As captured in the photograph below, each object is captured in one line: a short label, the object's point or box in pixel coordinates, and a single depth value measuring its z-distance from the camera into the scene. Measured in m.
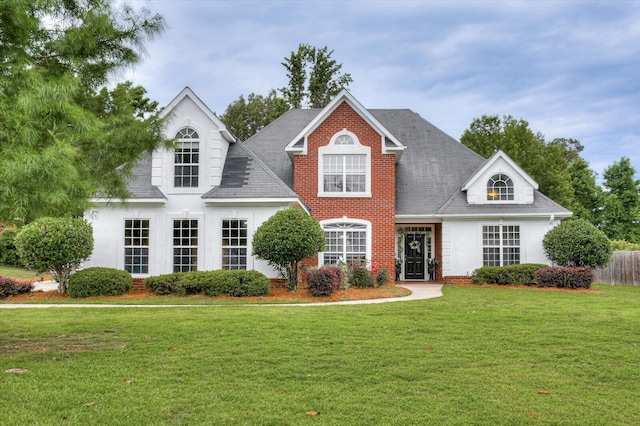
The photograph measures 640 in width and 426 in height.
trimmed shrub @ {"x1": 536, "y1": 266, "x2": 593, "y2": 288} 17.53
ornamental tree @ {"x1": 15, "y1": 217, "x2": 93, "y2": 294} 14.88
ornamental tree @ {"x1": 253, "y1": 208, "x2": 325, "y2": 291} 15.06
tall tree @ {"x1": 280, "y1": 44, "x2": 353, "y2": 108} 35.88
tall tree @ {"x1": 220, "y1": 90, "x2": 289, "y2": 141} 38.16
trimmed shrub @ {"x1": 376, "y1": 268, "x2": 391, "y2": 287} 18.45
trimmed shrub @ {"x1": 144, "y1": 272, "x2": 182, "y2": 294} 15.47
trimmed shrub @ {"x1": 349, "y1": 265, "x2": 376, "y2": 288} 17.88
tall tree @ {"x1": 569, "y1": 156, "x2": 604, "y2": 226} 36.71
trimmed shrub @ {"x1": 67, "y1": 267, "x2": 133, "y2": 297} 15.02
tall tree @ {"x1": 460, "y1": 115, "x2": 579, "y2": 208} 30.06
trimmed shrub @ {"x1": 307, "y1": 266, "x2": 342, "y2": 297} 14.85
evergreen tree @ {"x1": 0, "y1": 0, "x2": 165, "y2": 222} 5.45
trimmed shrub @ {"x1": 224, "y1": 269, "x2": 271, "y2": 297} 14.91
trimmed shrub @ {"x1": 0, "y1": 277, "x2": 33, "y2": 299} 15.16
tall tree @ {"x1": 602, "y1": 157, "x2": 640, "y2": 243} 35.50
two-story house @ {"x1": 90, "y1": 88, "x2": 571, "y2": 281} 17.36
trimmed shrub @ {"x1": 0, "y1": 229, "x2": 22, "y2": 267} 26.39
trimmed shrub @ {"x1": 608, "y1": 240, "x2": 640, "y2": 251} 26.69
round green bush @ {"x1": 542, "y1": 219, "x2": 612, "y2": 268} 18.23
